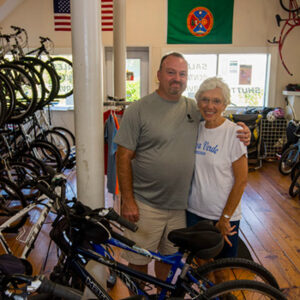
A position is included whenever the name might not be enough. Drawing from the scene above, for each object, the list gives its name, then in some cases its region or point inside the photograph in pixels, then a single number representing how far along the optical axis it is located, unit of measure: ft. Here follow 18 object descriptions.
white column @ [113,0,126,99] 13.82
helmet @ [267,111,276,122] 19.45
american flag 21.31
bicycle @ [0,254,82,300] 2.99
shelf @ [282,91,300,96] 20.39
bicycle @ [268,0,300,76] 20.51
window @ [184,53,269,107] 22.17
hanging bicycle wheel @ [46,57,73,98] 22.87
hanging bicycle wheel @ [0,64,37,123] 12.24
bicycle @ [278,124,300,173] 16.04
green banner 21.26
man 5.86
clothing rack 8.95
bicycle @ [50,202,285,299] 4.65
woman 5.60
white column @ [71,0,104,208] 5.77
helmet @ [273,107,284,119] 19.81
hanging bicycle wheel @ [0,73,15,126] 10.00
